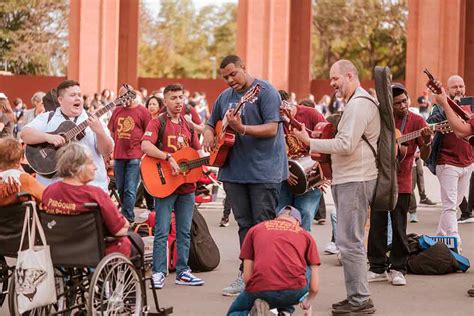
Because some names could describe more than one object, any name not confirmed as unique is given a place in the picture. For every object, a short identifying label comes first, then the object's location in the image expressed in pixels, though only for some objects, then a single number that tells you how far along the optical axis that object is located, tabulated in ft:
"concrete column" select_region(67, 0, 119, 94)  118.42
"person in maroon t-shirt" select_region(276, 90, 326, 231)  37.35
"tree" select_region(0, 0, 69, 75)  221.46
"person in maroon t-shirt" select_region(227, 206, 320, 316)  24.79
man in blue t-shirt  30.60
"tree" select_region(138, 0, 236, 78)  320.91
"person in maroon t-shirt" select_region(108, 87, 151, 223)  49.65
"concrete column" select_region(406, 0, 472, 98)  119.14
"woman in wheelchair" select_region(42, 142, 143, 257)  25.48
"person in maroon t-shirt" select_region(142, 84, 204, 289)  34.01
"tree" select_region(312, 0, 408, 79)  259.39
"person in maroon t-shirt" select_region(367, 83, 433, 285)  34.83
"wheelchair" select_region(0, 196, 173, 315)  25.08
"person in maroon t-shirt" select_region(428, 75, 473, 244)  40.60
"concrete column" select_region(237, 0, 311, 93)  119.96
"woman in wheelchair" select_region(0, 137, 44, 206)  27.63
